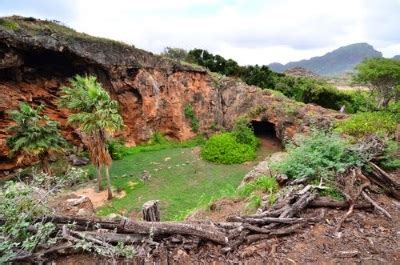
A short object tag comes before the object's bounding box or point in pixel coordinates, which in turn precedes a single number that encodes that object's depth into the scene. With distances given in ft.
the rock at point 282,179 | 20.01
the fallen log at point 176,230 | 12.64
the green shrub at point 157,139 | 86.18
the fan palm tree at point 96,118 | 54.85
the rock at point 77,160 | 69.31
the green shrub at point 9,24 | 57.86
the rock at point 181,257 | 12.24
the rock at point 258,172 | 31.17
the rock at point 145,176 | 60.23
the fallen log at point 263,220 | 14.34
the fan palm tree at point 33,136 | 51.85
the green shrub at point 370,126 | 33.09
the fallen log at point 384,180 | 17.72
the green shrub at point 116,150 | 73.10
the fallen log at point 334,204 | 16.12
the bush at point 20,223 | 11.08
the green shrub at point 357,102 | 81.75
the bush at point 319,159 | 18.34
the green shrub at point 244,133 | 76.54
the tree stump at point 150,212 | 14.62
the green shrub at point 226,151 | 69.82
